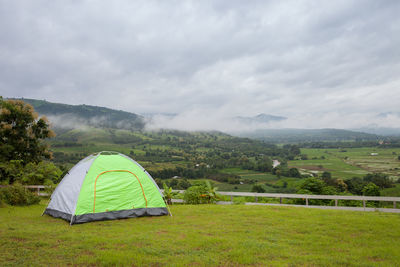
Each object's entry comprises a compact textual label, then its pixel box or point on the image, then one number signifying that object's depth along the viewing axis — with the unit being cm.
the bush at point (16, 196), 1221
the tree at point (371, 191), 1650
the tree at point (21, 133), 1905
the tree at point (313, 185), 1579
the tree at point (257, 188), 2523
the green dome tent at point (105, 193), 873
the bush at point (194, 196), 1327
